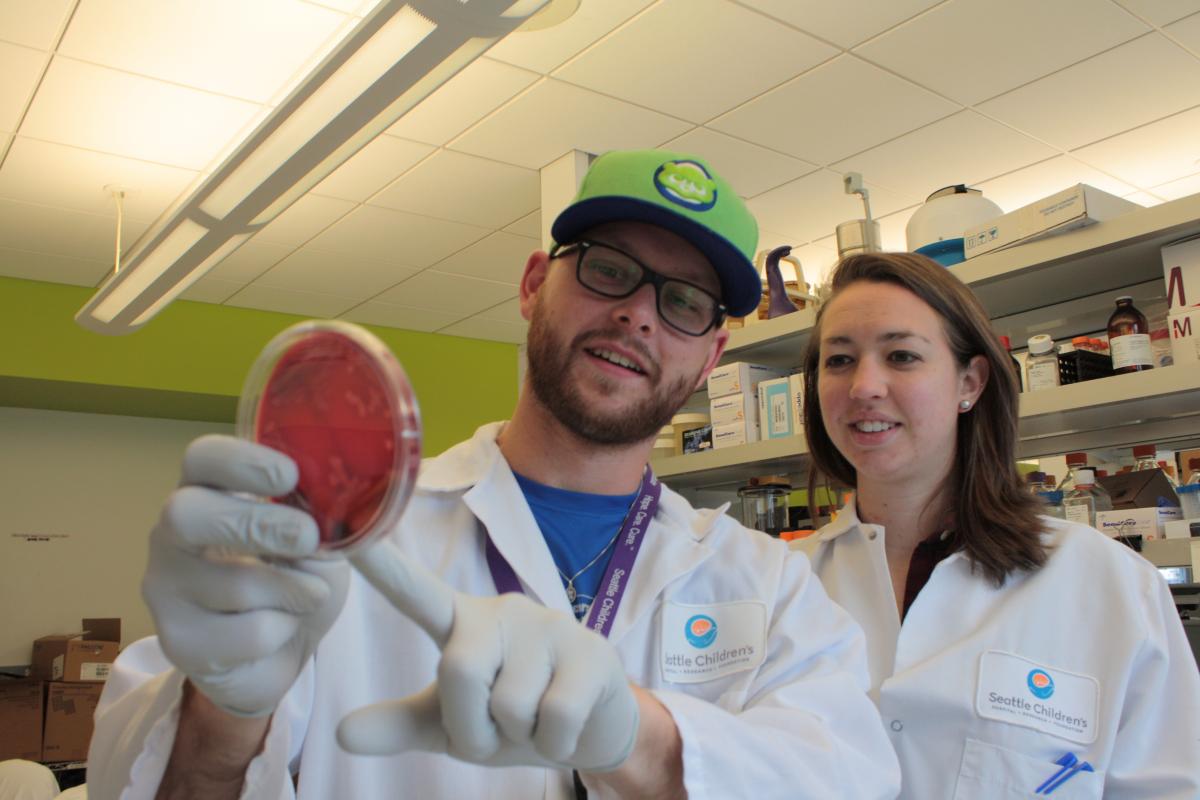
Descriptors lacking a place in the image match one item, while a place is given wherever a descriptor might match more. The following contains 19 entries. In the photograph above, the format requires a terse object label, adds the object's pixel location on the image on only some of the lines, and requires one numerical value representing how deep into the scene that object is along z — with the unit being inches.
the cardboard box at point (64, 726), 218.2
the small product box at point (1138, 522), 91.6
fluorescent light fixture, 94.3
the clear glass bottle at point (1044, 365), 99.9
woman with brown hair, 63.2
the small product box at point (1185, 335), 89.5
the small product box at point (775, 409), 120.3
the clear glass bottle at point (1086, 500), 99.2
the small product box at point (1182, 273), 91.3
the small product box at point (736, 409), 125.1
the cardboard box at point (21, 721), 215.2
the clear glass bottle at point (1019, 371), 100.3
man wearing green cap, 27.9
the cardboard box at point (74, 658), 220.1
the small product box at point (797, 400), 118.5
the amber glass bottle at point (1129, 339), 93.5
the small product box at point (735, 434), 124.7
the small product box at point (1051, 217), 94.0
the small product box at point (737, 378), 126.3
